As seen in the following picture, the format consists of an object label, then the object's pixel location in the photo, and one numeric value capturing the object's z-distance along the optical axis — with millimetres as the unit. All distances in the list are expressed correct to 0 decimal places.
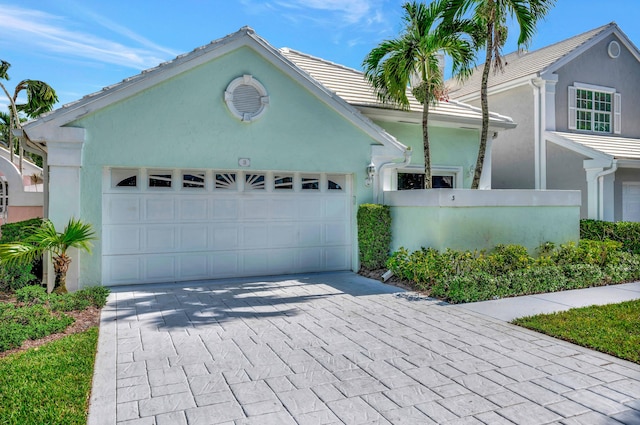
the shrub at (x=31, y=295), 7128
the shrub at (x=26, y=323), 5406
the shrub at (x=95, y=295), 7323
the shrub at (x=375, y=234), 10312
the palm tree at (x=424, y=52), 10195
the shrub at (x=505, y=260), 8688
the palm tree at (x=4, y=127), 30844
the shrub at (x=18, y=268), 8133
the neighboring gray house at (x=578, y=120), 13961
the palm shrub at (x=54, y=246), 7293
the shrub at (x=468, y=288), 7742
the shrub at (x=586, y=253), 9648
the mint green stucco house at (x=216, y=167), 8492
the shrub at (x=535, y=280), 8345
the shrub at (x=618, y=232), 12086
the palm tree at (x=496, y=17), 9672
